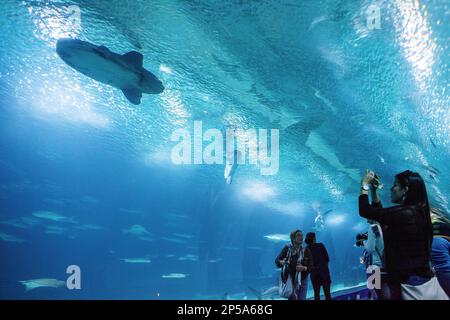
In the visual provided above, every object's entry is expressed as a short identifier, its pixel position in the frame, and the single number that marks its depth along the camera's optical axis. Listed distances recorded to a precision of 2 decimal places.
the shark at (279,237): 20.61
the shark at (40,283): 15.29
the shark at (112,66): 5.68
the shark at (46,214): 26.78
